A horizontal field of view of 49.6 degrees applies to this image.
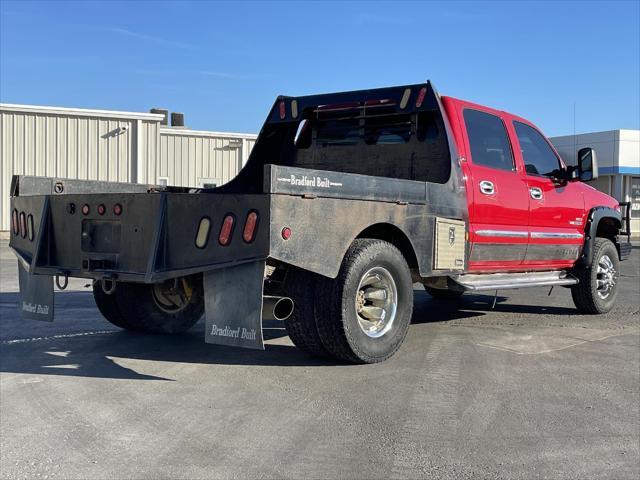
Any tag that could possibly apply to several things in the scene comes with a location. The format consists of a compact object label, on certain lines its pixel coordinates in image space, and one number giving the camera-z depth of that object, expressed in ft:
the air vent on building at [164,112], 106.82
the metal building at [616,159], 104.88
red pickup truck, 15.47
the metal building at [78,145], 73.77
